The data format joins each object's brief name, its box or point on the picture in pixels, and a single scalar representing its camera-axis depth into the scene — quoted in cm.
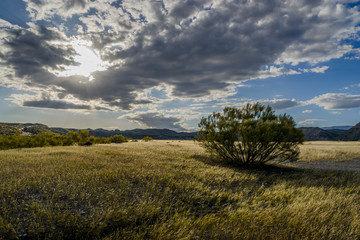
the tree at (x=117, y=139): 5194
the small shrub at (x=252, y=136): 1298
